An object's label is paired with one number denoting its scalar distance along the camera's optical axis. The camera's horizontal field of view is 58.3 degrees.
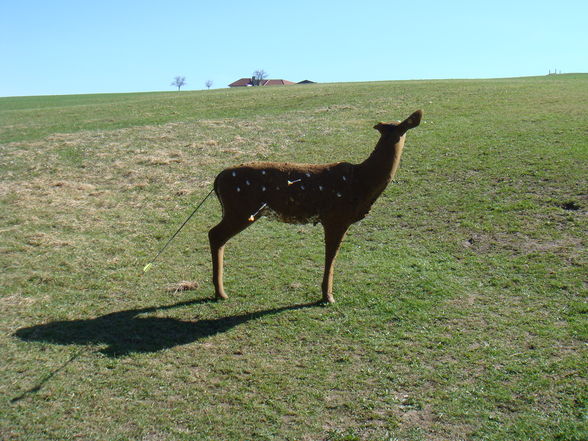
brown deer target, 7.12
